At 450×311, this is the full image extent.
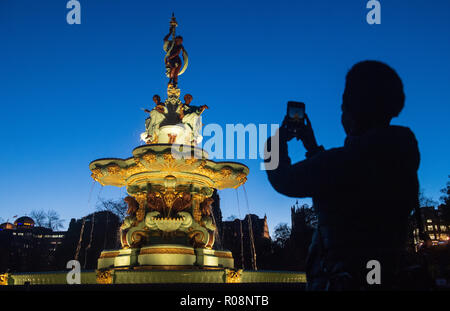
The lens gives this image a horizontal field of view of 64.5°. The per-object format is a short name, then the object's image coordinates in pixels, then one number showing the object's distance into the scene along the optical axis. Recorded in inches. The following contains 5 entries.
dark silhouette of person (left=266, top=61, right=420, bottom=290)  89.6
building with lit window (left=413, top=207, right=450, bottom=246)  1333.4
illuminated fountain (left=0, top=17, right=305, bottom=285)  335.9
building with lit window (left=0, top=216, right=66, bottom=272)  1437.5
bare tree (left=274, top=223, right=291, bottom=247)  1637.3
